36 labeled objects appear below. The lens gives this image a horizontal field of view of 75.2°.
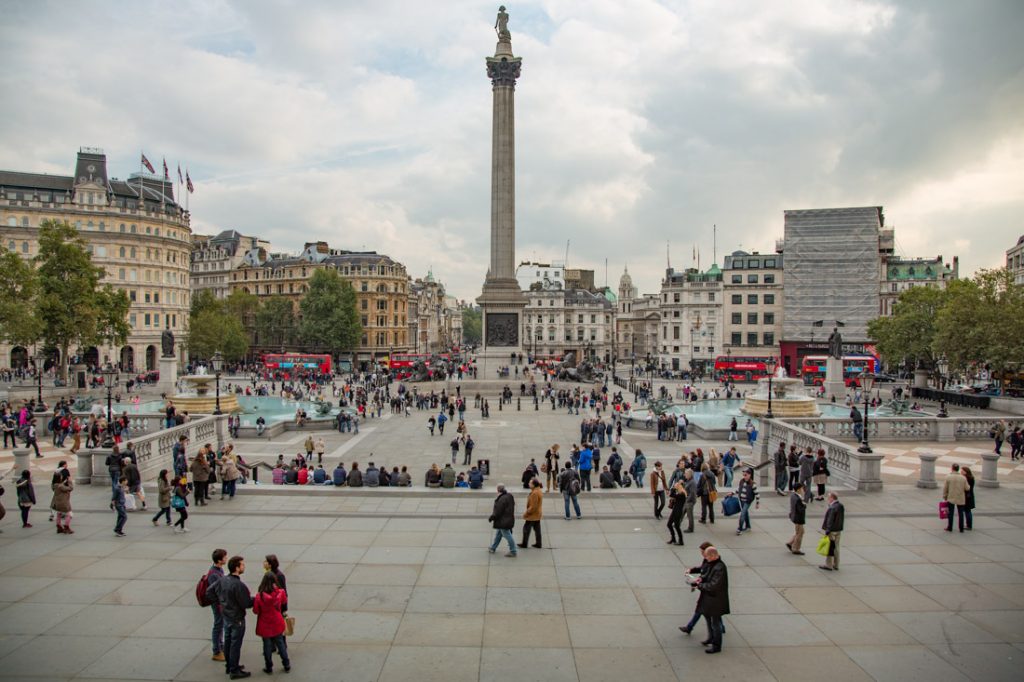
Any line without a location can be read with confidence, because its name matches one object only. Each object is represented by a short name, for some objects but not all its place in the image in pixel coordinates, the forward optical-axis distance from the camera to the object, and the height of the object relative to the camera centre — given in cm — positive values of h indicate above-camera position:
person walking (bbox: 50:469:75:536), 1359 -315
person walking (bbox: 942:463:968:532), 1384 -293
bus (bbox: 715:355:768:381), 7005 -176
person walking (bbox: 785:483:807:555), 1237 -306
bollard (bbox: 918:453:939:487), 1805 -320
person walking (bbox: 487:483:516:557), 1230 -308
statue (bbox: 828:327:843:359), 4294 +61
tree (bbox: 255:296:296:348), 9419 +424
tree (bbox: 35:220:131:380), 5166 +456
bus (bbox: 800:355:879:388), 6525 -129
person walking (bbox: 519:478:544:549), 1274 -313
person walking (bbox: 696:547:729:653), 874 -321
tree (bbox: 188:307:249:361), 7532 +159
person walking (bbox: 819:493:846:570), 1163 -300
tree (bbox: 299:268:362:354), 8600 +490
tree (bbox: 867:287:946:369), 5608 +223
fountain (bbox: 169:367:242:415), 3578 -272
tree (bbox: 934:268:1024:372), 4191 +195
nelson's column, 6303 +1228
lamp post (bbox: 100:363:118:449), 1967 -261
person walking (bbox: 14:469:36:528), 1422 -318
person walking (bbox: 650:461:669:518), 1520 -317
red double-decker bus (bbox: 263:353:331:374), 7000 -136
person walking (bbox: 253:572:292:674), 812 -328
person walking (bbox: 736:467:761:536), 1409 -309
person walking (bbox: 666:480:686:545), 1304 -310
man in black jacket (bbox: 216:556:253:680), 821 -327
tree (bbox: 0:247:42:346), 4609 +337
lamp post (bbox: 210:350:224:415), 2993 -62
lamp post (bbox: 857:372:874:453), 2083 -89
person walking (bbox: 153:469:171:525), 1421 -315
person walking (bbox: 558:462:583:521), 1520 -308
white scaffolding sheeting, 7731 +980
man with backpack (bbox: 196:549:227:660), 838 -310
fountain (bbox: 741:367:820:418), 3366 -253
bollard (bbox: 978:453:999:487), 1797 -316
